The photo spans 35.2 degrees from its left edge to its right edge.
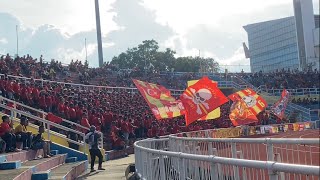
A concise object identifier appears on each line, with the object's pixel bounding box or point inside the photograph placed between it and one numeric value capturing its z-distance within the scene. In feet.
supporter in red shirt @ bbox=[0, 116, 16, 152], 44.01
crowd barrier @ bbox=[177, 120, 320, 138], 78.28
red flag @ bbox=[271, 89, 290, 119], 114.52
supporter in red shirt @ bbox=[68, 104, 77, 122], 68.80
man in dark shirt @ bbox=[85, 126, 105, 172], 51.31
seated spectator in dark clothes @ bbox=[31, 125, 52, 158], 48.93
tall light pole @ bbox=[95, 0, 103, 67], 163.32
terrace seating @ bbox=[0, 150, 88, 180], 35.31
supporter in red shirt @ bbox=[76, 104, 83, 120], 69.92
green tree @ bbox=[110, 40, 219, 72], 309.83
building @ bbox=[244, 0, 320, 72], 444.14
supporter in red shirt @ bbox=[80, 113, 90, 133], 65.92
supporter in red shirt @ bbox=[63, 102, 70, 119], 68.28
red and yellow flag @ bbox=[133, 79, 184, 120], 64.95
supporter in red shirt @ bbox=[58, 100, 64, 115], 67.67
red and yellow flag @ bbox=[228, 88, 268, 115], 93.45
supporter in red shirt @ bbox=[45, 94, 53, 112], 67.46
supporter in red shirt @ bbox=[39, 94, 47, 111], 66.90
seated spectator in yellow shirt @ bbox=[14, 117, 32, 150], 46.77
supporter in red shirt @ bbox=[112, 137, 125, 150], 73.67
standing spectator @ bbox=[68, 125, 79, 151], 61.72
